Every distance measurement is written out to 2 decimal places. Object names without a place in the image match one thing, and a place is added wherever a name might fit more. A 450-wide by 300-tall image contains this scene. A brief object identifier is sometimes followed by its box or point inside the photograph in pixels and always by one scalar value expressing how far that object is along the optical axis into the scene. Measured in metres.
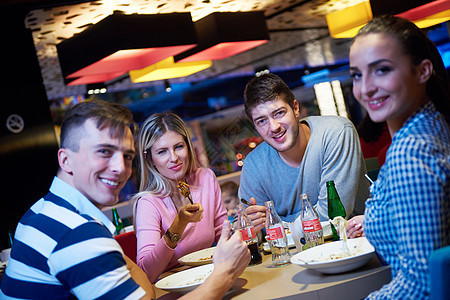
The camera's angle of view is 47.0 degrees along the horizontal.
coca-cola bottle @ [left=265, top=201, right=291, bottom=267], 2.11
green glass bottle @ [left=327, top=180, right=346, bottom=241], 2.42
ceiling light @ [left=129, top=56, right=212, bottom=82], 6.58
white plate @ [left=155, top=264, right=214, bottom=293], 2.04
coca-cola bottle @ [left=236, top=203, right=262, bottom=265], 2.21
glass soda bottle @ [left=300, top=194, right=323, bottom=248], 2.13
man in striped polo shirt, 1.47
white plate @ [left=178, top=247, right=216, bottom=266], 2.41
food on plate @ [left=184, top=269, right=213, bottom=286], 2.07
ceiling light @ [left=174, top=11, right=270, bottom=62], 5.96
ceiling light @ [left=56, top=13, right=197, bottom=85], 5.04
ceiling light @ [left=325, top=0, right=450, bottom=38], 5.98
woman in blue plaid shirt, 1.27
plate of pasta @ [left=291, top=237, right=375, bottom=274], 1.72
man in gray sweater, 2.68
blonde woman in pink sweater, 2.76
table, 1.69
